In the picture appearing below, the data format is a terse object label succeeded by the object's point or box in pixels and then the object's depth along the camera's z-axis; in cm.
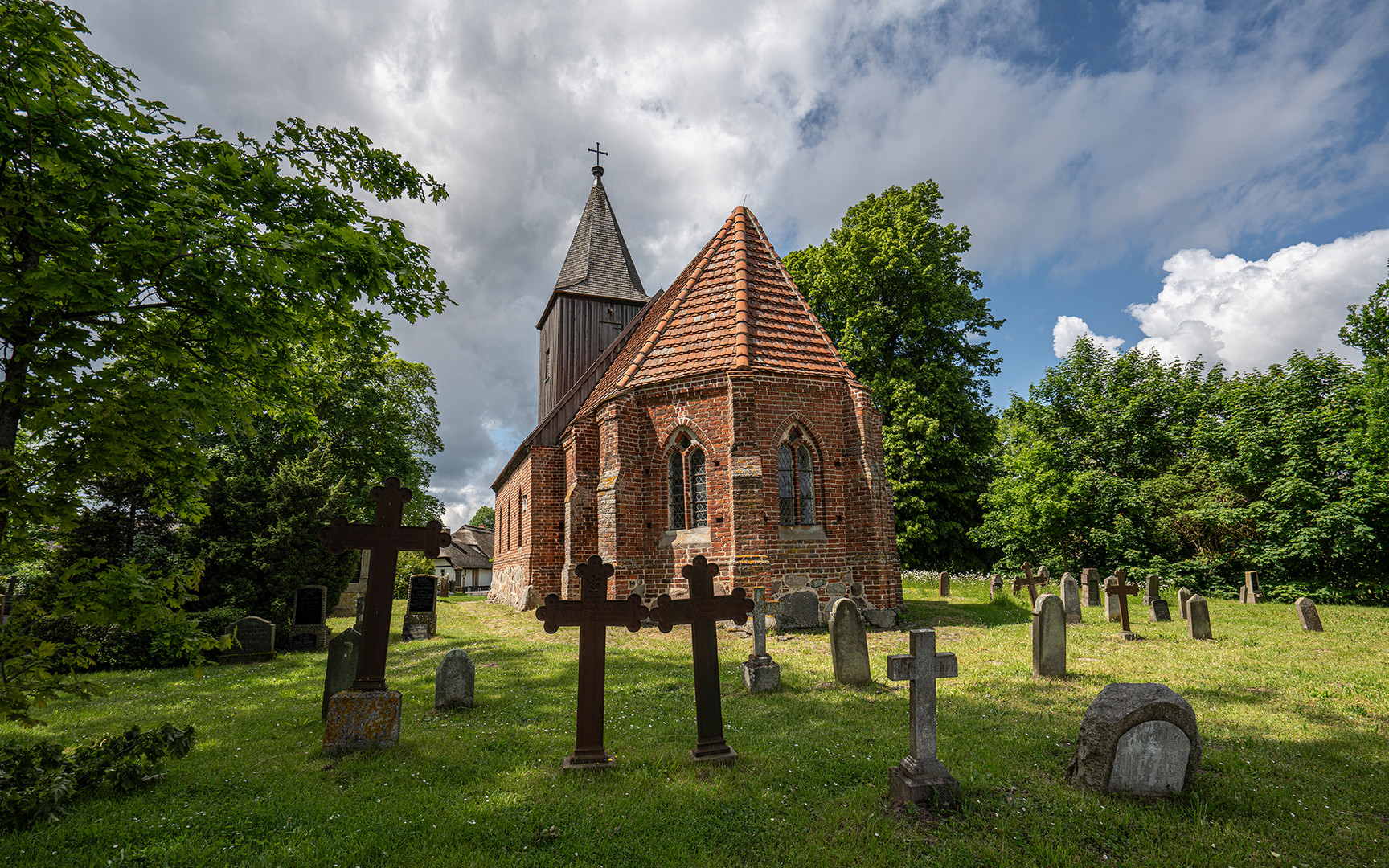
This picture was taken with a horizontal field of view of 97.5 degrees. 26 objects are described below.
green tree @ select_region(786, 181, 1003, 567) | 2203
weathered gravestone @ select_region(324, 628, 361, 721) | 671
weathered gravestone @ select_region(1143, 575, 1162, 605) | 1451
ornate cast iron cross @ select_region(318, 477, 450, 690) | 561
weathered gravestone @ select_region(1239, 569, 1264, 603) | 1747
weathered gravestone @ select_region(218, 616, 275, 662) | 1082
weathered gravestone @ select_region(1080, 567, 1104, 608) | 1648
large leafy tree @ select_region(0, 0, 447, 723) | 394
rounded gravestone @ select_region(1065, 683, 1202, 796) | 423
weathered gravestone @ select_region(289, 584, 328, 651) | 1217
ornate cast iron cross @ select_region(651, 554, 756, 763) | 513
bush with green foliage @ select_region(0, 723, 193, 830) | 395
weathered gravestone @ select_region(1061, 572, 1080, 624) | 1287
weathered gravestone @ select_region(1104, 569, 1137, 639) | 1074
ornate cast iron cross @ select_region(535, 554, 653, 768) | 500
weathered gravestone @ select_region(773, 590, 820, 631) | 1163
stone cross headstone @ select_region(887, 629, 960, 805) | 418
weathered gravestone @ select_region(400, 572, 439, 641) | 1359
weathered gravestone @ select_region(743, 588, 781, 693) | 749
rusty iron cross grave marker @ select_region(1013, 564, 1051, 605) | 1530
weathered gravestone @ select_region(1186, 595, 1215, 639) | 1054
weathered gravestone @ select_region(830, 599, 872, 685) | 761
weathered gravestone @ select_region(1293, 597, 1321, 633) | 1173
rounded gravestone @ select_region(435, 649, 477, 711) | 695
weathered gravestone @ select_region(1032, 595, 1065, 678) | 780
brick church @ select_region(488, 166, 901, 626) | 1212
